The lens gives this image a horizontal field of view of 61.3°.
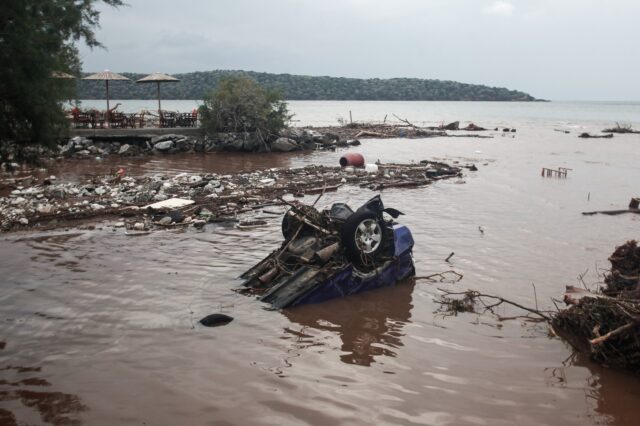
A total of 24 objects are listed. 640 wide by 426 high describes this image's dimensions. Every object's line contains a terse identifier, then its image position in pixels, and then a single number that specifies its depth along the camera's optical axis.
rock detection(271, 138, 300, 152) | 29.12
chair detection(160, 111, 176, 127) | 30.10
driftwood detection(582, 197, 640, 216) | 14.45
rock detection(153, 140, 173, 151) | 27.48
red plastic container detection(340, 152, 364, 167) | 22.47
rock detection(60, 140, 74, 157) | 25.41
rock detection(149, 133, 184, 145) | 28.00
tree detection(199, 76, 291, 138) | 28.47
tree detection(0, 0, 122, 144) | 5.83
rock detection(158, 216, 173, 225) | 11.98
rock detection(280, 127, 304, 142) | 30.66
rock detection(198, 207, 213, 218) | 12.72
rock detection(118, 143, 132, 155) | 26.80
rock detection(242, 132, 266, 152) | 28.34
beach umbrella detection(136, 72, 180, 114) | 27.90
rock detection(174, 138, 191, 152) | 28.05
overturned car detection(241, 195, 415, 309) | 7.43
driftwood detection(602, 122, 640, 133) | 47.78
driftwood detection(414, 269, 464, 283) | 8.67
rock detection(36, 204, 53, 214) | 12.90
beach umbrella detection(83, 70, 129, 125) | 26.88
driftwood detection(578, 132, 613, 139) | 42.91
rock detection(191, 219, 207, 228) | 11.88
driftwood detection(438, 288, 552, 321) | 7.23
